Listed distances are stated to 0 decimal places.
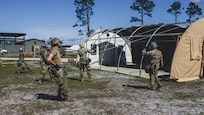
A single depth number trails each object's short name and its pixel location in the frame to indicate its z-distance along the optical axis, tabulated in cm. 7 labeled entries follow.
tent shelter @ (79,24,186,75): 2098
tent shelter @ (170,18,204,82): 1375
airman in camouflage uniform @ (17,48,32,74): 1616
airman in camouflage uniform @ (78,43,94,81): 1295
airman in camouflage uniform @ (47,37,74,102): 817
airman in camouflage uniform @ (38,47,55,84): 1263
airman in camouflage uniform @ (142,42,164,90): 1073
